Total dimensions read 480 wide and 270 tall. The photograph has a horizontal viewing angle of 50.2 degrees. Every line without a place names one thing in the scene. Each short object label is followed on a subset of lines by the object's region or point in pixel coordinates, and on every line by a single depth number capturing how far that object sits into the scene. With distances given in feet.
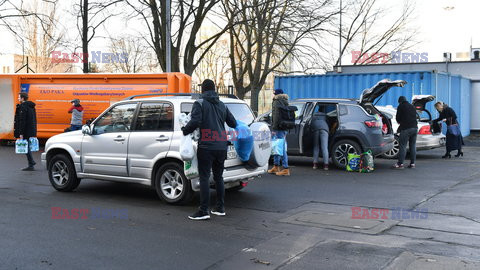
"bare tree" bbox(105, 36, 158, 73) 137.84
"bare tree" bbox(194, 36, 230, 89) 130.11
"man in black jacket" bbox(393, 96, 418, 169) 40.65
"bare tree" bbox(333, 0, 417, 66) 117.91
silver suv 25.68
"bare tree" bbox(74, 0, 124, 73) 65.16
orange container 55.47
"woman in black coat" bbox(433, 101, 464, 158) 49.55
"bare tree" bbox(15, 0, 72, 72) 137.20
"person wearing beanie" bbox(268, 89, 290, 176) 36.60
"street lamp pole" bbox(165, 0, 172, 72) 58.54
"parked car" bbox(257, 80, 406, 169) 39.68
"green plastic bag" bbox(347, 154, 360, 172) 39.63
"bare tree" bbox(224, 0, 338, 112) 69.10
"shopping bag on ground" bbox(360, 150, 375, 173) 39.04
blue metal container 60.03
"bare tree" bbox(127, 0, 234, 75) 64.69
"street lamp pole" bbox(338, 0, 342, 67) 106.81
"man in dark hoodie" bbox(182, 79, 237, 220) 22.35
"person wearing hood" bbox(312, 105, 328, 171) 39.99
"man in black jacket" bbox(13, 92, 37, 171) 38.83
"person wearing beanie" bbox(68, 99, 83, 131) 53.93
